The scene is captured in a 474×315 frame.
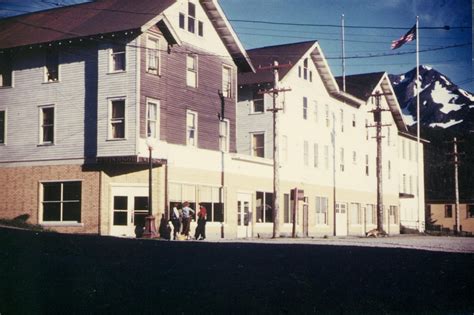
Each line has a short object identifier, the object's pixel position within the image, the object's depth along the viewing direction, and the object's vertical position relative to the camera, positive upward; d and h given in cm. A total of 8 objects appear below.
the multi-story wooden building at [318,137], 3900 +483
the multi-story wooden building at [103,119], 2442 +369
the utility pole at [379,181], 4178 +176
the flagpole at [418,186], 6166 +217
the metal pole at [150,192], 2467 +53
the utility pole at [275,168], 3241 +201
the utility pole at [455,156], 5210 +443
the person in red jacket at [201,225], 2756 -82
